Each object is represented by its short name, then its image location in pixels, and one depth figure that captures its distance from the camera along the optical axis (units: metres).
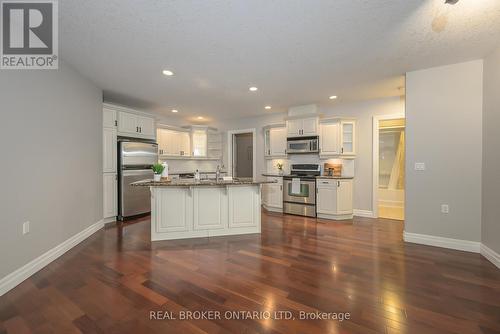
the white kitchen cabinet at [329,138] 4.74
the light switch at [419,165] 3.13
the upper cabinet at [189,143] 5.73
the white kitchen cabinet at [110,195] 4.01
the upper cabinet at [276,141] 5.39
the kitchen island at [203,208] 3.21
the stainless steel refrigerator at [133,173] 4.23
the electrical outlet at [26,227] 2.20
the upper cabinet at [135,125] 4.30
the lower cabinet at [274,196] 5.08
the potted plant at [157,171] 3.27
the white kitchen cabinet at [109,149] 4.00
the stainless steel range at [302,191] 4.68
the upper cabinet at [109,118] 4.01
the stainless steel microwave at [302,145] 4.88
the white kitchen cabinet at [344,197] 4.43
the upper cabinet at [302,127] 4.89
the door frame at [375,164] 4.57
